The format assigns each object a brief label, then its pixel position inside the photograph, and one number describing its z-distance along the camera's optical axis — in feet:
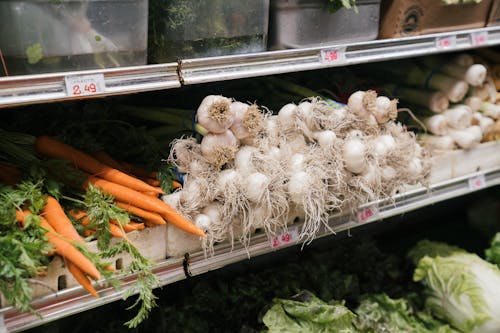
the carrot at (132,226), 4.17
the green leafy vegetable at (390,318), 5.94
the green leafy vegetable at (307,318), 5.16
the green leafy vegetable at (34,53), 3.48
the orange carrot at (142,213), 4.24
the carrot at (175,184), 4.64
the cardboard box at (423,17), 5.58
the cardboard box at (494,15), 6.15
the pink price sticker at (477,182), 6.44
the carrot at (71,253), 3.67
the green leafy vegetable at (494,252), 6.82
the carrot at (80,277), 3.75
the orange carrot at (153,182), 4.65
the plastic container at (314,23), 4.71
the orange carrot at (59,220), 3.90
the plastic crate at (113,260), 3.72
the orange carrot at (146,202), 4.20
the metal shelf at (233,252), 3.74
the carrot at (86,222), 4.00
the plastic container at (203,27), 4.11
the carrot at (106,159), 4.67
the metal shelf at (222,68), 3.45
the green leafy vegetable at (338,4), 4.60
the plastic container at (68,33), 3.39
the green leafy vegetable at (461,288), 6.00
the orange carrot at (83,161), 4.42
